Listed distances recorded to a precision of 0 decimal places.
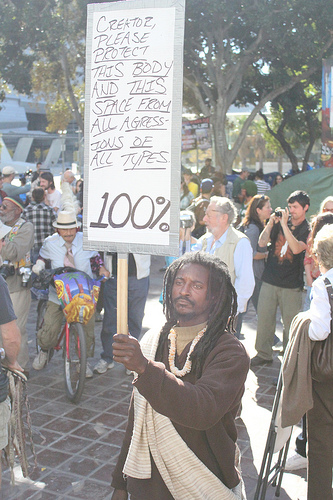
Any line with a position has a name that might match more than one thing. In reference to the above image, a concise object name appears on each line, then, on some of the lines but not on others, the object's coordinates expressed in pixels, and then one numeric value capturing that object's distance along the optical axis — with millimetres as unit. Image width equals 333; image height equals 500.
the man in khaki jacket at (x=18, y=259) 6039
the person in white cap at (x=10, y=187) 11391
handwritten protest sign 2453
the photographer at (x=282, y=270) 6277
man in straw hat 6215
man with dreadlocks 2215
